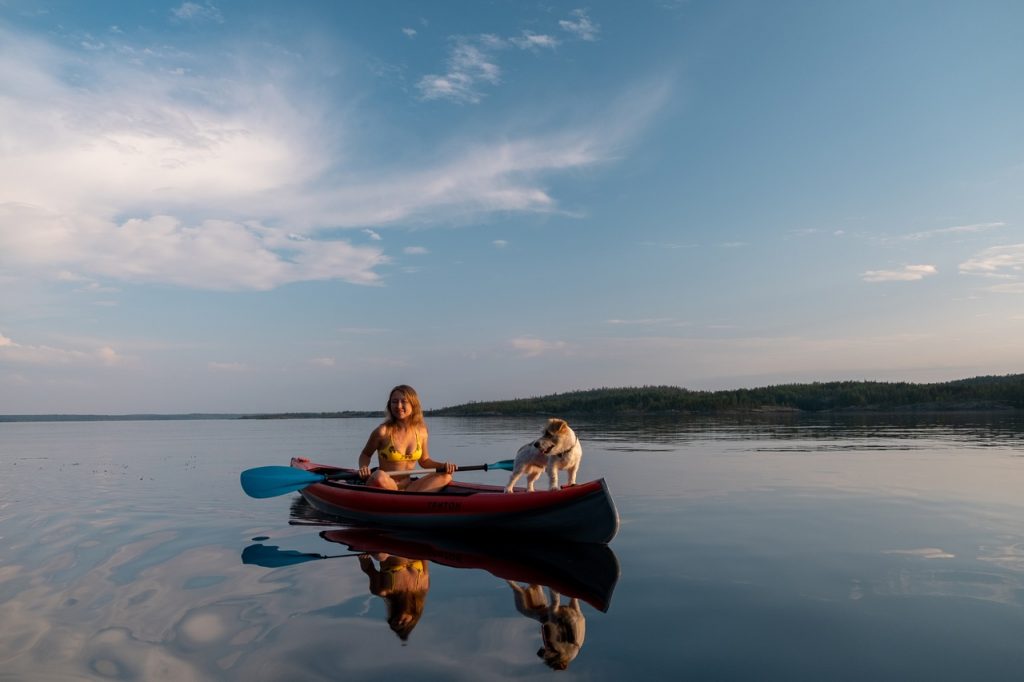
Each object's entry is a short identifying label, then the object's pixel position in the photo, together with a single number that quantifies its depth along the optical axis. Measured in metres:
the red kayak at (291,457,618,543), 7.71
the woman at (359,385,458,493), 9.97
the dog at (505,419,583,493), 8.26
